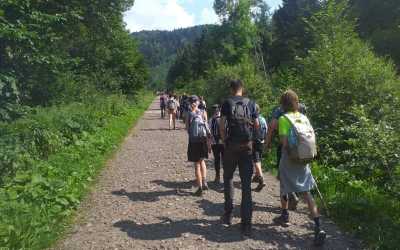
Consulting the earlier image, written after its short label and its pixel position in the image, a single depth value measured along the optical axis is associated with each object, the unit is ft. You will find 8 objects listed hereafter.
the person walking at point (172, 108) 75.41
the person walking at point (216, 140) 30.07
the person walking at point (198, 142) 28.99
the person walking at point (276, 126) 21.73
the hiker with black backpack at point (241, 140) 20.84
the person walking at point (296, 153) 19.15
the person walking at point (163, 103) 105.40
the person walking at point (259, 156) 28.78
